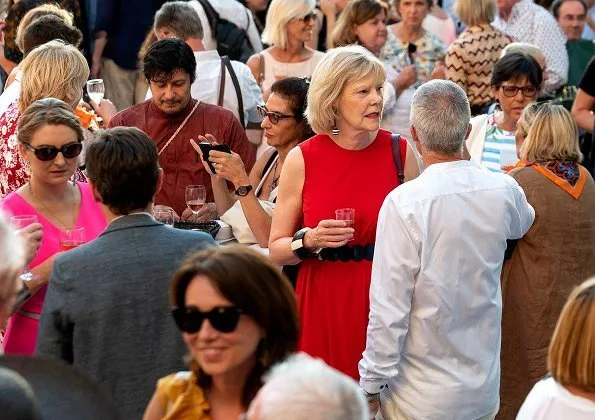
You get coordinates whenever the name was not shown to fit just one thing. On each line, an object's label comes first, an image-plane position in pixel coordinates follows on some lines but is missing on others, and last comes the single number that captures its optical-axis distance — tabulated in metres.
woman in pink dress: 9.64
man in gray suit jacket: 7.84
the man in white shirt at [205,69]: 14.77
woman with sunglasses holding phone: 11.32
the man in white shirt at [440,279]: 9.19
